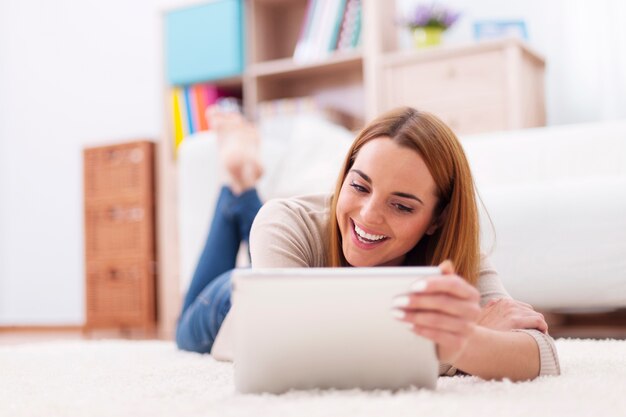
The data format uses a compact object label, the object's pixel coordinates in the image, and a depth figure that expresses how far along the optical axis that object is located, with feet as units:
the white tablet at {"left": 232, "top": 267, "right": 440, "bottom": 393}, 2.54
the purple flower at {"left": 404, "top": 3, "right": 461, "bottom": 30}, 9.29
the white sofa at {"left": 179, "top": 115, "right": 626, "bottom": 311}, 5.28
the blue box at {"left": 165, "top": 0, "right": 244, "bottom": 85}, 10.47
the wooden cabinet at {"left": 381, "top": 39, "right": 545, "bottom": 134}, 8.53
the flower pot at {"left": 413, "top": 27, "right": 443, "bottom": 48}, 9.37
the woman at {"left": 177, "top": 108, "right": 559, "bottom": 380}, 3.32
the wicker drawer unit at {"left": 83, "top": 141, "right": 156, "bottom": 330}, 10.69
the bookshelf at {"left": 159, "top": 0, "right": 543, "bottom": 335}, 9.26
